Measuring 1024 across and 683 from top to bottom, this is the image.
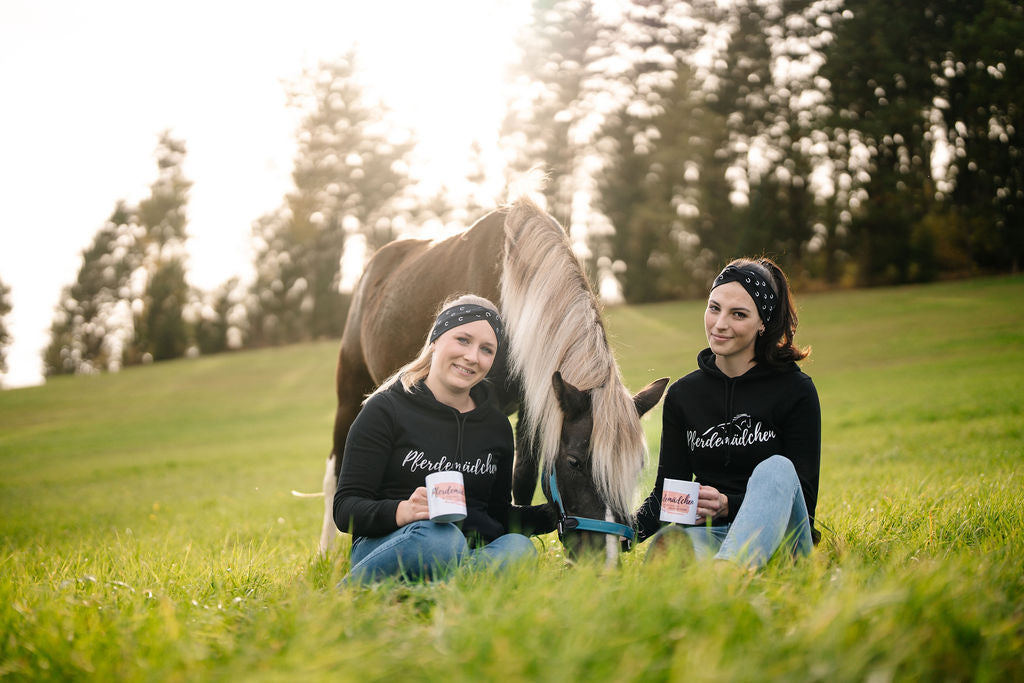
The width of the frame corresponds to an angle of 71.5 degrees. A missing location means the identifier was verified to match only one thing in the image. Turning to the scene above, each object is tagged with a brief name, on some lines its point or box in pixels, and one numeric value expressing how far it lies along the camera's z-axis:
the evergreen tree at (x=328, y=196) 34.38
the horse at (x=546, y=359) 2.93
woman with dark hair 3.01
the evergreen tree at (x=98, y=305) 34.66
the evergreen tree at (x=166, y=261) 32.41
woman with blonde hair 2.78
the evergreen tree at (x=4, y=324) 36.37
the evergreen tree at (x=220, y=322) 32.78
